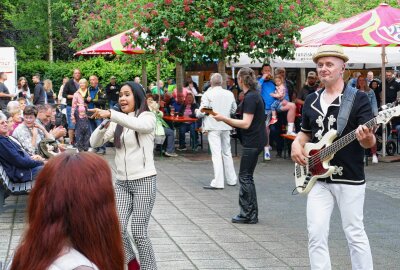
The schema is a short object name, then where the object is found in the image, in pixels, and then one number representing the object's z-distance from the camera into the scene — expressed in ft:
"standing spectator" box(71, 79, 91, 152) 60.95
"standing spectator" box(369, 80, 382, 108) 68.33
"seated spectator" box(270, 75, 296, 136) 58.70
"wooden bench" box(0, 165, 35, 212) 33.14
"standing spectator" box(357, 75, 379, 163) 55.01
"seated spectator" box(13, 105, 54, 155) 36.78
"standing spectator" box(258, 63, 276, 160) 60.13
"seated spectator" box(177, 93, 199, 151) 64.44
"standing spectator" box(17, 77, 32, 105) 82.72
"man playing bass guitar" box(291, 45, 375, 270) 19.48
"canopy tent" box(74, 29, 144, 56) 65.36
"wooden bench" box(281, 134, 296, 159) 56.23
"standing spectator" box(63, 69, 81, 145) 68.23
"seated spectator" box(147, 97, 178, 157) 60.08
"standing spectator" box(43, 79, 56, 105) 84.83
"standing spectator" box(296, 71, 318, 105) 59.82
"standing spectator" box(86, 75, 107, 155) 64.69
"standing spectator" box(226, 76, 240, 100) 77.20
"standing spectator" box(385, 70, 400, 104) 70.64
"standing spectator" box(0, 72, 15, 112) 70.85
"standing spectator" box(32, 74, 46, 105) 79.54
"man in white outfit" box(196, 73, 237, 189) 44.16
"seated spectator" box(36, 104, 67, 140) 39.29
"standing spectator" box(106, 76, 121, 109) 73.10
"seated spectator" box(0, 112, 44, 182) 33.50
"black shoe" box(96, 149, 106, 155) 61.36
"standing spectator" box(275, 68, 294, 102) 67.97
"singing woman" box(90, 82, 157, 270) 22.17
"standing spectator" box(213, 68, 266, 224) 32.68
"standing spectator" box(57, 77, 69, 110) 73.17
